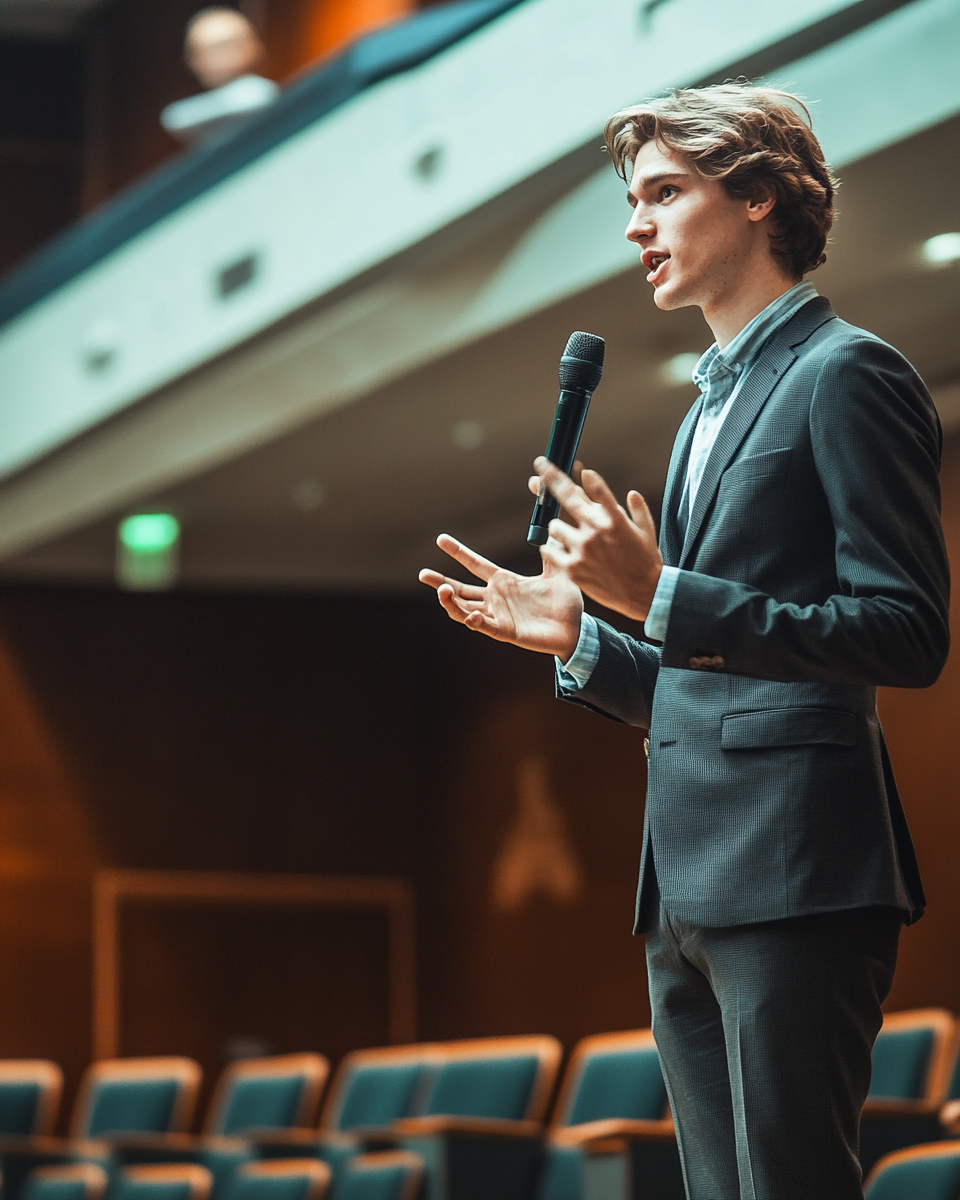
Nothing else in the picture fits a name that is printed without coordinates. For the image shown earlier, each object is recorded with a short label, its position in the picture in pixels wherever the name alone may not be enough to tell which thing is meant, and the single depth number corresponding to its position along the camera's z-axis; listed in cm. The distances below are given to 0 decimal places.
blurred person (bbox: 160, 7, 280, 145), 1153
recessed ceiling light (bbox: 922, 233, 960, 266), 820
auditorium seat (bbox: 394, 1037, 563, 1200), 801
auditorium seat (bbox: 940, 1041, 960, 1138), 595
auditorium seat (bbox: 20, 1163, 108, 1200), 958
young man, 234
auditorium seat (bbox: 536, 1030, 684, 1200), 668
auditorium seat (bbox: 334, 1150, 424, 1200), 811
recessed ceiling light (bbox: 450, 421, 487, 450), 1128
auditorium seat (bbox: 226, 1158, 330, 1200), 867
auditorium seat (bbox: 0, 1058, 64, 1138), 1164
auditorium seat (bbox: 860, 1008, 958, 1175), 668
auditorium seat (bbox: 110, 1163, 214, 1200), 931
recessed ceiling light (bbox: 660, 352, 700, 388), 997
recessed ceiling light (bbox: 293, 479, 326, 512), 1260
